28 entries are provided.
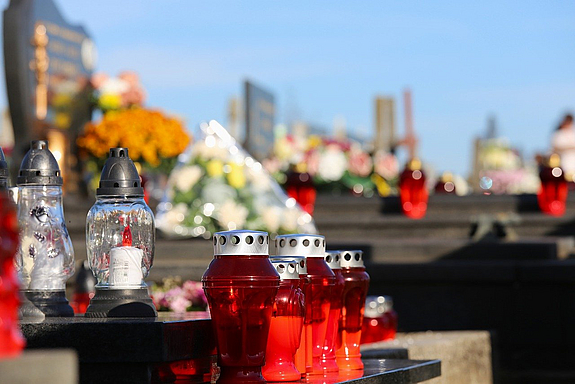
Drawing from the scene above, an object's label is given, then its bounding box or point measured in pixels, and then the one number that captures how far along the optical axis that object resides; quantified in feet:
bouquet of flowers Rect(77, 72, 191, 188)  36.42
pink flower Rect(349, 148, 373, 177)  43.78
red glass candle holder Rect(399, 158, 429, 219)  37.47
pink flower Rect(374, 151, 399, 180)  44.96
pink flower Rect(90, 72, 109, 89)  41.24
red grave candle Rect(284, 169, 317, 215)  37.40
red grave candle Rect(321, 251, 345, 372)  13.07
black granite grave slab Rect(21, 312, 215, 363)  10.91
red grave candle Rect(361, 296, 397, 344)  20.66
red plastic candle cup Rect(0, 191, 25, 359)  7.21
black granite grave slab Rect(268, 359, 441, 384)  12.52
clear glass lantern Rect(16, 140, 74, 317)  12.59
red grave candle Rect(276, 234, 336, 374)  12.69
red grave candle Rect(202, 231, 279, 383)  11.10
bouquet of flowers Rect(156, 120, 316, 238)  26.89
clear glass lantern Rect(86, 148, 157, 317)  12.14
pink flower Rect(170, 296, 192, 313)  18.79
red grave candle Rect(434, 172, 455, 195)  42.08
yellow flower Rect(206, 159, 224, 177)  27.78
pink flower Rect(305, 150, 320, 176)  42.60
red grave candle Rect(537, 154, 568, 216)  37.09
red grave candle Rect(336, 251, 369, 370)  13.69
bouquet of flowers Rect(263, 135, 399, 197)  42.93
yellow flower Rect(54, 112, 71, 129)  39.42
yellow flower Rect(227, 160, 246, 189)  27.66
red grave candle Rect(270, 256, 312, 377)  12.15
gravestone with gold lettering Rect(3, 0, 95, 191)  37.60
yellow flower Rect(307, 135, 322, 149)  45.71
